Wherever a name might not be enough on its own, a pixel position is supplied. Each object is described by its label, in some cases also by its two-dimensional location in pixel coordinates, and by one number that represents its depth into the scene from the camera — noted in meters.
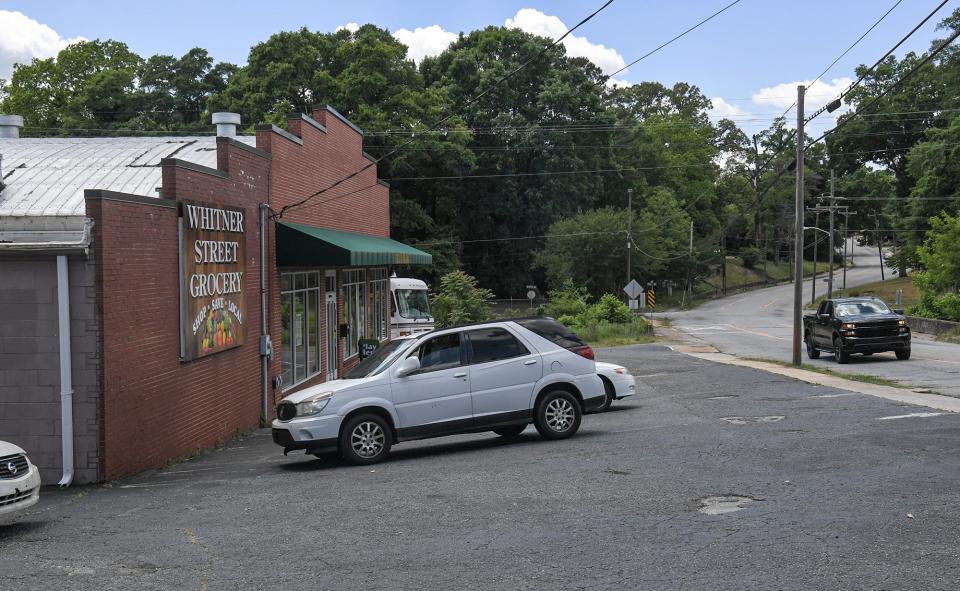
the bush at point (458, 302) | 41.84
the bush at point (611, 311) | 53.34
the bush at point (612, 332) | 44.38
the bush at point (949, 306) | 45.47
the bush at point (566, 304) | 56.34
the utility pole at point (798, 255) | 27.81
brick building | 11.51
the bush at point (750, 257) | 105.19
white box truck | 32.94
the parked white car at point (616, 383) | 17.33
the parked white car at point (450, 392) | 12.02
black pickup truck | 26.77
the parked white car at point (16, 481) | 8.52
